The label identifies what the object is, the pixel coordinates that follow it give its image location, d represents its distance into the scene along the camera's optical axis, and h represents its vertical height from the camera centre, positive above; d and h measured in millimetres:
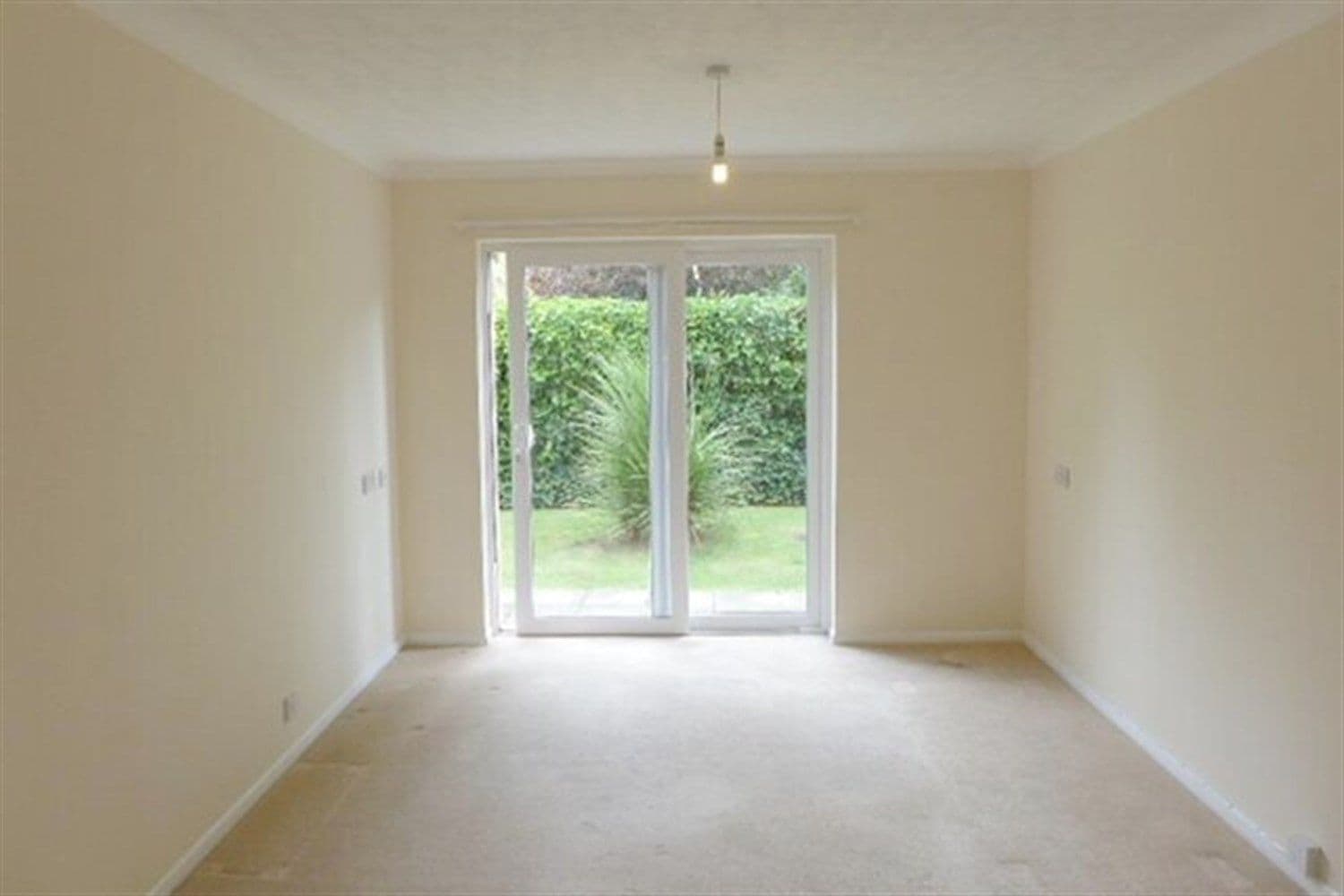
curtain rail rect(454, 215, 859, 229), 5008 +877
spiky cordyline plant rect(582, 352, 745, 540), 5246 -243
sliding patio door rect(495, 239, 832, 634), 5199 -116
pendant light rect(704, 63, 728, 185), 3309 +858
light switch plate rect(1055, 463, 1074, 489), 4508 -327
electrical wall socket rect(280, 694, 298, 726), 3645 -1040
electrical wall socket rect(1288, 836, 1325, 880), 2701 -1197
